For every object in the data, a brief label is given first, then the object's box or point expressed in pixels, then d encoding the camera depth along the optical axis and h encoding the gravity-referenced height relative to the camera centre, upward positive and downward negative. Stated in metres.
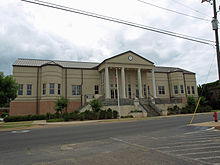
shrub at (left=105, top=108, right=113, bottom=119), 26.12 -1.66
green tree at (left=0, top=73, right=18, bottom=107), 19.47 +2.08
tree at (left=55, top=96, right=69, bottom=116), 26.05 +0.31
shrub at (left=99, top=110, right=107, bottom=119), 25.91 -1.62
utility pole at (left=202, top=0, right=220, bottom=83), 12.56 +5.66
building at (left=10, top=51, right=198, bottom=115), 30.56 +4.25
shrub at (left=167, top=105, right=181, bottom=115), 31.23 -1.50
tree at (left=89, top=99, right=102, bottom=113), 25.83 -0.14
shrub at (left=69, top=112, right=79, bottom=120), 24.72 -1.67
